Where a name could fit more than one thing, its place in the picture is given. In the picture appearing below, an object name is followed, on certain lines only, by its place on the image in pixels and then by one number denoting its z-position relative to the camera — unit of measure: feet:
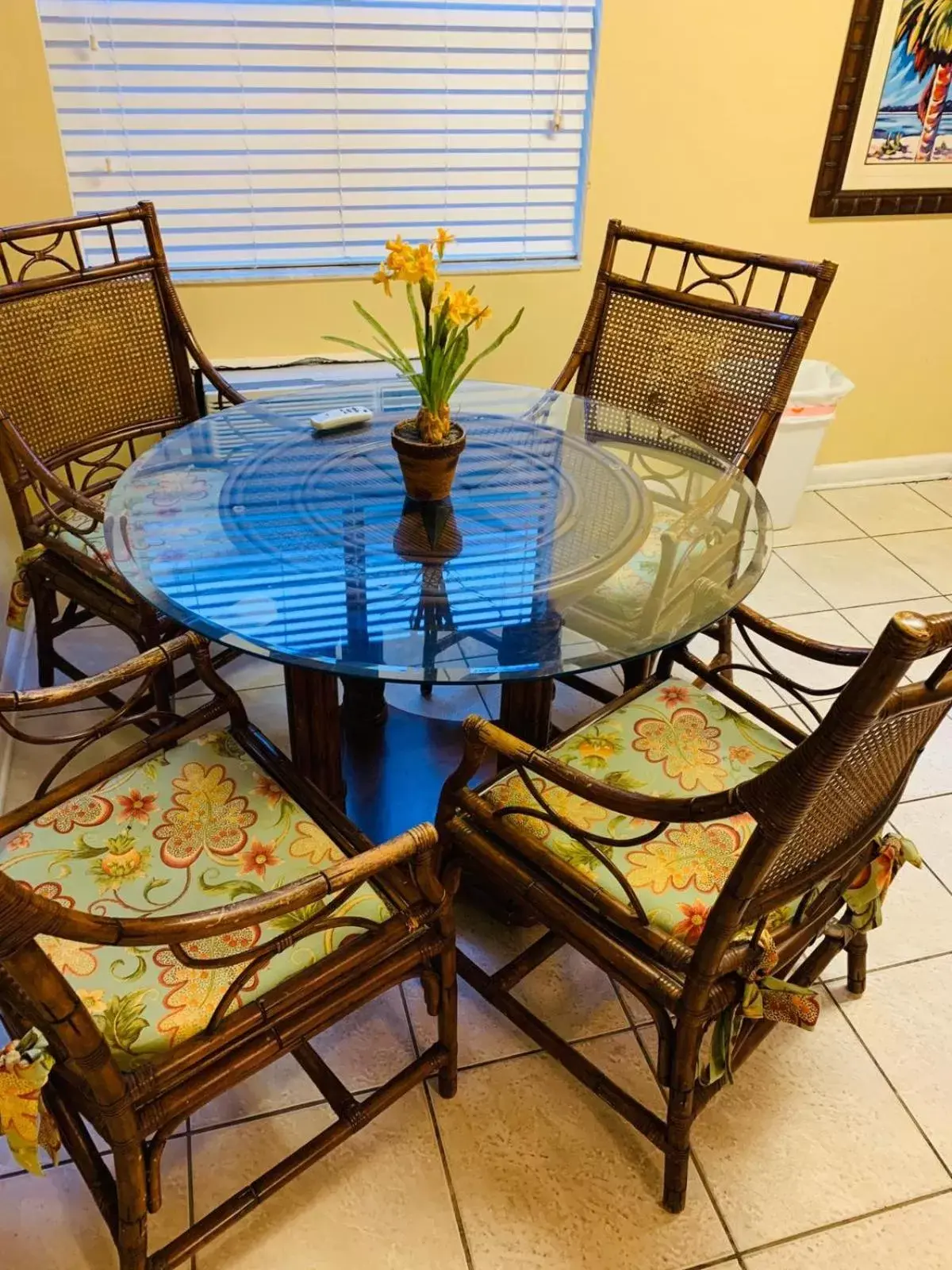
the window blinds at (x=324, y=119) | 7.32
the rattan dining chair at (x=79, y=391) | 6.19
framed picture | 8.67
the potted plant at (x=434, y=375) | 4.80
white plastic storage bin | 9.46
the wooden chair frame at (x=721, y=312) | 6.45
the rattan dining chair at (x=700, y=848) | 3.10
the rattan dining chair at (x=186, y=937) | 3.22
